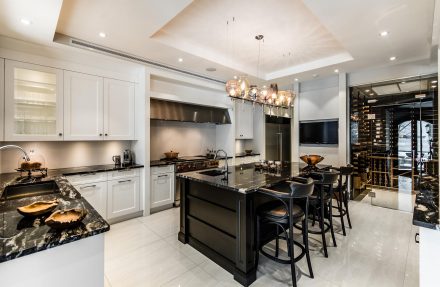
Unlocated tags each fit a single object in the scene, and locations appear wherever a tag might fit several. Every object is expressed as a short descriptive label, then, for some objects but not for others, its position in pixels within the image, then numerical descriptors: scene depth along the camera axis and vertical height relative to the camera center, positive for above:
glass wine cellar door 4.02 +0.10
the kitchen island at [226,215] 2.19 -0.86
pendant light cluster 3.22 +0.81
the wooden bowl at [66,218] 1.22 -0.46
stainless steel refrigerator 6.38 +0.11
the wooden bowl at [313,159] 3.67 -0.29
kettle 3.99 -0.29
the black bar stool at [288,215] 2.06 -0.77
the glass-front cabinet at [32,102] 2.83 +0.58
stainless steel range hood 4.36 +0.70
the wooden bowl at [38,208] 1.41 -0.46
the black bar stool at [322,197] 2.69 -0.74
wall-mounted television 5.16 +0.27
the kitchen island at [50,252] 1.05 -0.59
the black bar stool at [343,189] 3.18 -0.74
